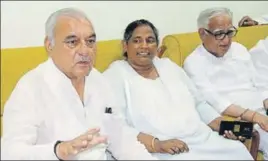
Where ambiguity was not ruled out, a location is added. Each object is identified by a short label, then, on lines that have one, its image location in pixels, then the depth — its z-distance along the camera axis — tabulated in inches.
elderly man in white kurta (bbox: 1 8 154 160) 61.3
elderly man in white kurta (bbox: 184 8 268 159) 92.5
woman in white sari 78.7
